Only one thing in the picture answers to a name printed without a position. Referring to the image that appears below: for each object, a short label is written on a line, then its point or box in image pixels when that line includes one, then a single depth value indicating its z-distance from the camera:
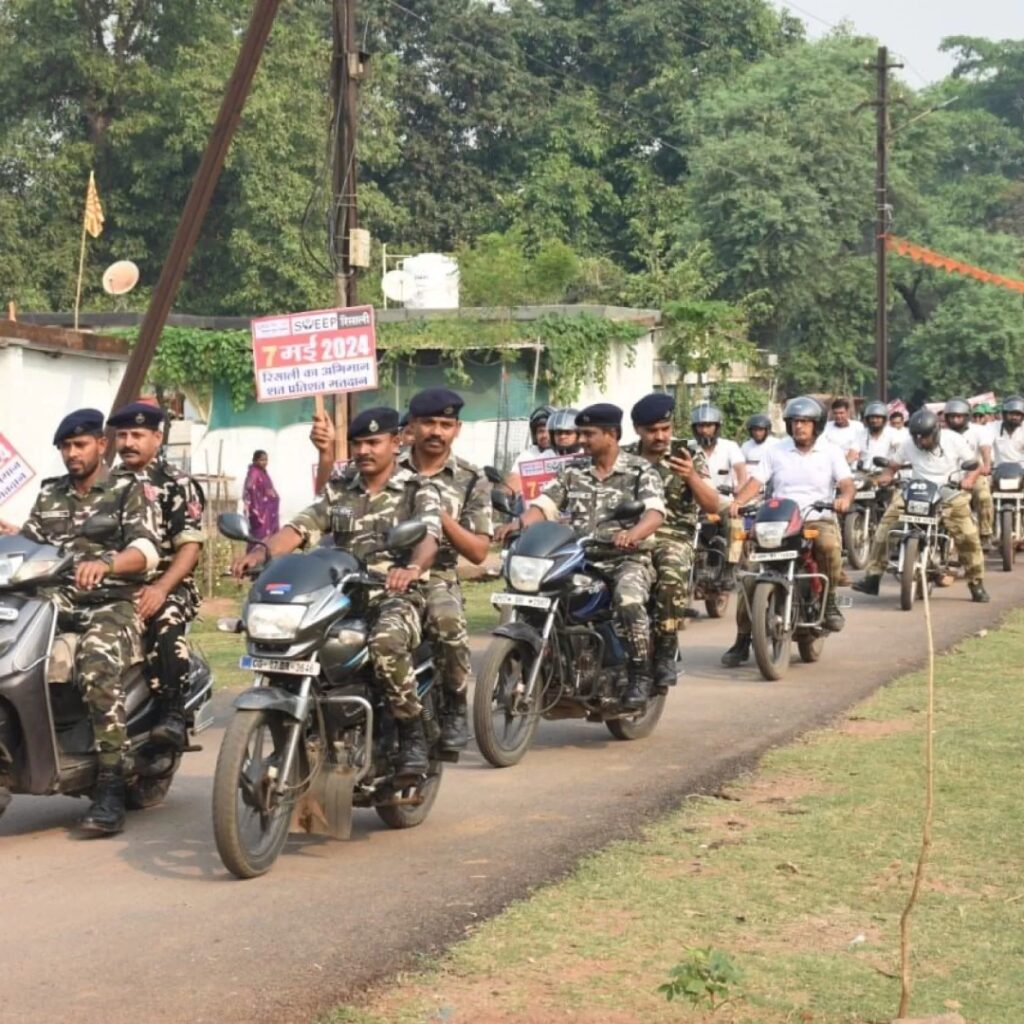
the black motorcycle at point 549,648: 9.09
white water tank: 32.59
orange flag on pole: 25.95
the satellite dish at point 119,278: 21.94
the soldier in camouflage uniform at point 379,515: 7.51
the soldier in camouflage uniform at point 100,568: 7.52
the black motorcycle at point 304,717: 6.75
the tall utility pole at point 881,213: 39.84
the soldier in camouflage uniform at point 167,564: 7.94
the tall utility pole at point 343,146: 18.48
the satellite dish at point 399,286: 32.72
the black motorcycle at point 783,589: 12.28
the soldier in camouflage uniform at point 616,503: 9.62
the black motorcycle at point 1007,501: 20.61
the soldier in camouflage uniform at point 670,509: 9.91
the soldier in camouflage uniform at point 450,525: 7.86
